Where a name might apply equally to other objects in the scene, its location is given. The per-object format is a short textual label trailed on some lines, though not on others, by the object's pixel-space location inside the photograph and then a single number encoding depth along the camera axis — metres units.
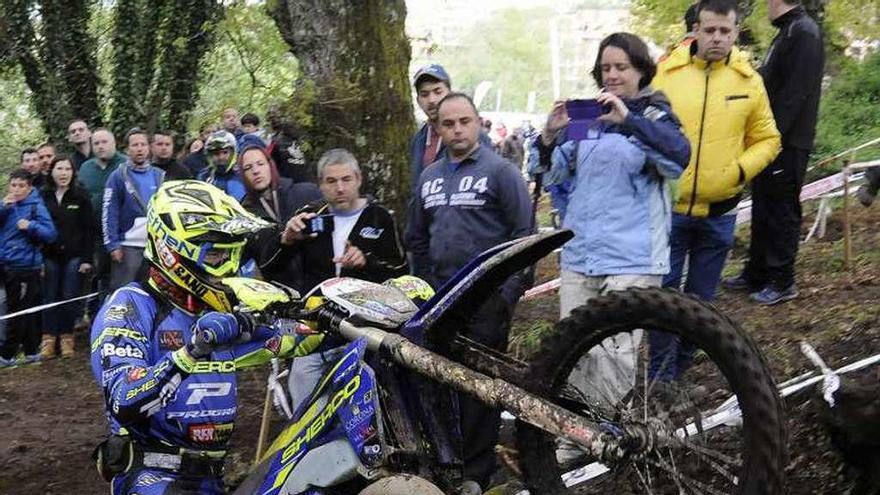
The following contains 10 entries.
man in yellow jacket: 5.64
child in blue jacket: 10.00
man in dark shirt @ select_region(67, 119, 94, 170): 11.70
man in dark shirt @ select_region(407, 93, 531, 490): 5.07
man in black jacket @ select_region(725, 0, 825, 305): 6.98
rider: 3.75
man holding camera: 5.56
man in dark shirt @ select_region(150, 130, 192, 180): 10.84
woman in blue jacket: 4.62
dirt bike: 3.23
